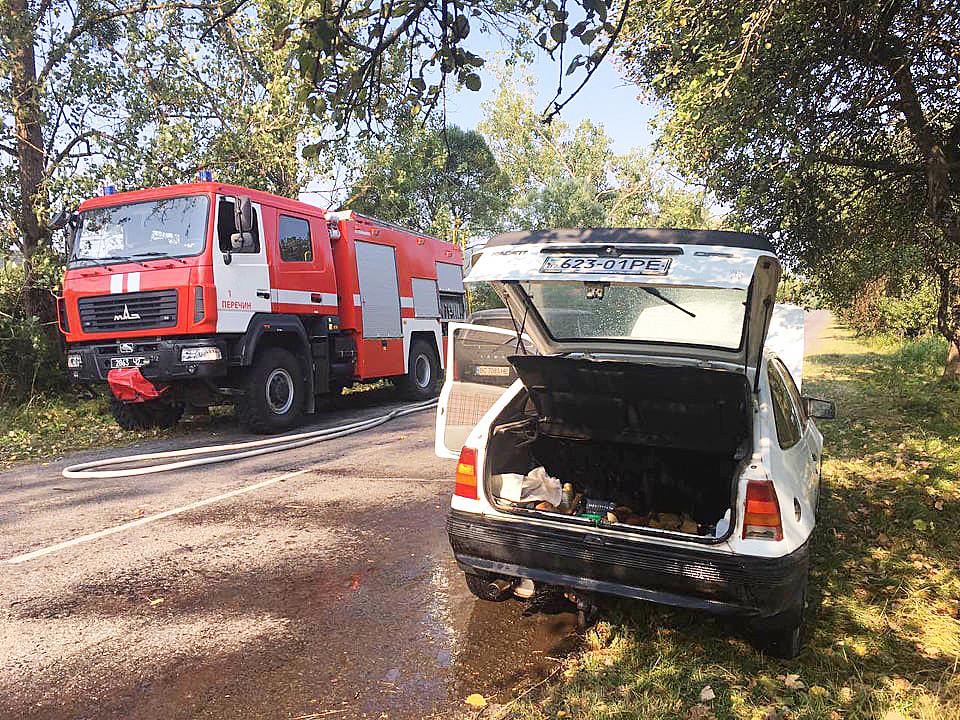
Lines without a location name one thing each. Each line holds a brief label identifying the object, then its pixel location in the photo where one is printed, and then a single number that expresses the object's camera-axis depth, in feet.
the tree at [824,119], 20.58
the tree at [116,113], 39.73
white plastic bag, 13.03
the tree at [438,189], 74.39
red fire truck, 29.09
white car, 10.68
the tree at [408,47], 9.66
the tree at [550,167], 126.31
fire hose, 24.99
